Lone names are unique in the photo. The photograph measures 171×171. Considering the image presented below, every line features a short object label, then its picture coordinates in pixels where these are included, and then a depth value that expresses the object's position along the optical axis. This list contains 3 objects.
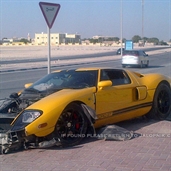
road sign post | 8.75
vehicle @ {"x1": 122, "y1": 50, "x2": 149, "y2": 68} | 31.86
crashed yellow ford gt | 5.81
